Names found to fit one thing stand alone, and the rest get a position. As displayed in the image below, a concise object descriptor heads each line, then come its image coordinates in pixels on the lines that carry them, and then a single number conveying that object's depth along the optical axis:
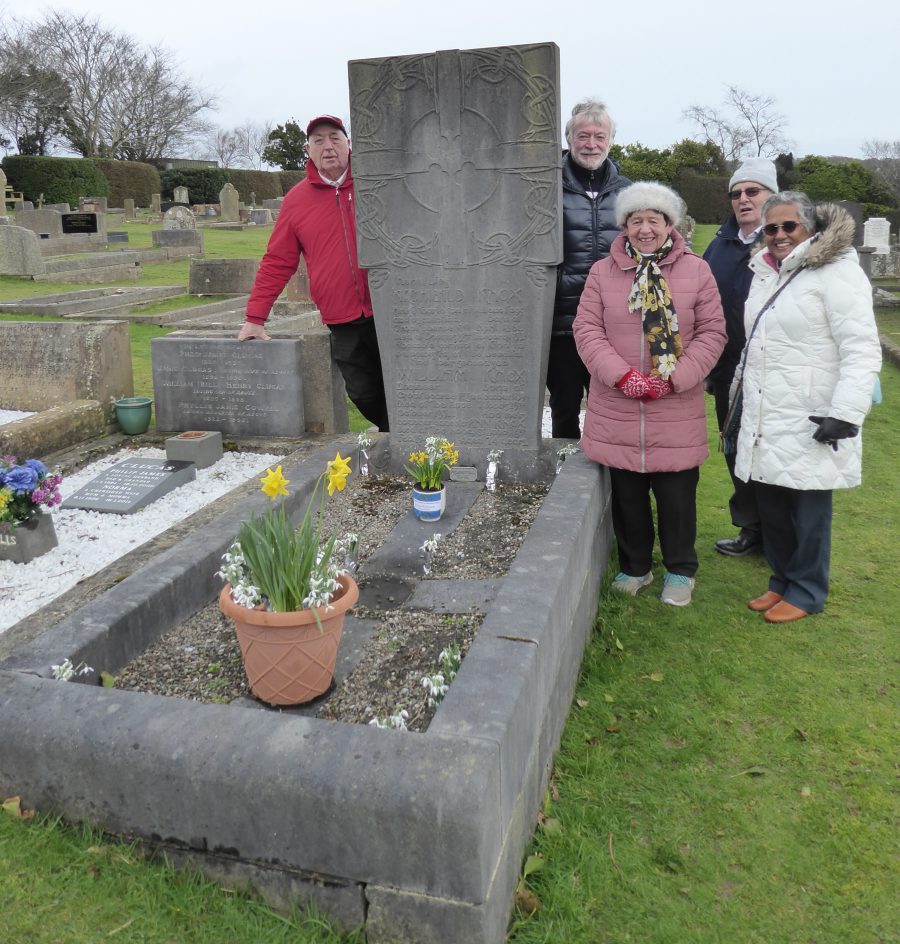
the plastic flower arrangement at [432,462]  4.37
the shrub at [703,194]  34.44
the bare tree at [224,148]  79.56
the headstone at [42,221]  23.78
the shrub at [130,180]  38.31
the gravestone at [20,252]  16.30
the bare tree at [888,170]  32.11
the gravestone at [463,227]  4.45
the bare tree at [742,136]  56.59
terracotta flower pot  2.67
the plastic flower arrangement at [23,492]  4.09
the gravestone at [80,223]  23.78
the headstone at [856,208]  11.51
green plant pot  6.18
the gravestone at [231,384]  5.89
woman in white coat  3.32
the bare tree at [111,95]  49.38
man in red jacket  4.92
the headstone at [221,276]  13.98
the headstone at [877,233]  17.48
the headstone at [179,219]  25.28
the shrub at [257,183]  44.38
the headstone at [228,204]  35.97
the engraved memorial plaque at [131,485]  4.90
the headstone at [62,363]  6.27
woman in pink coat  3.64
